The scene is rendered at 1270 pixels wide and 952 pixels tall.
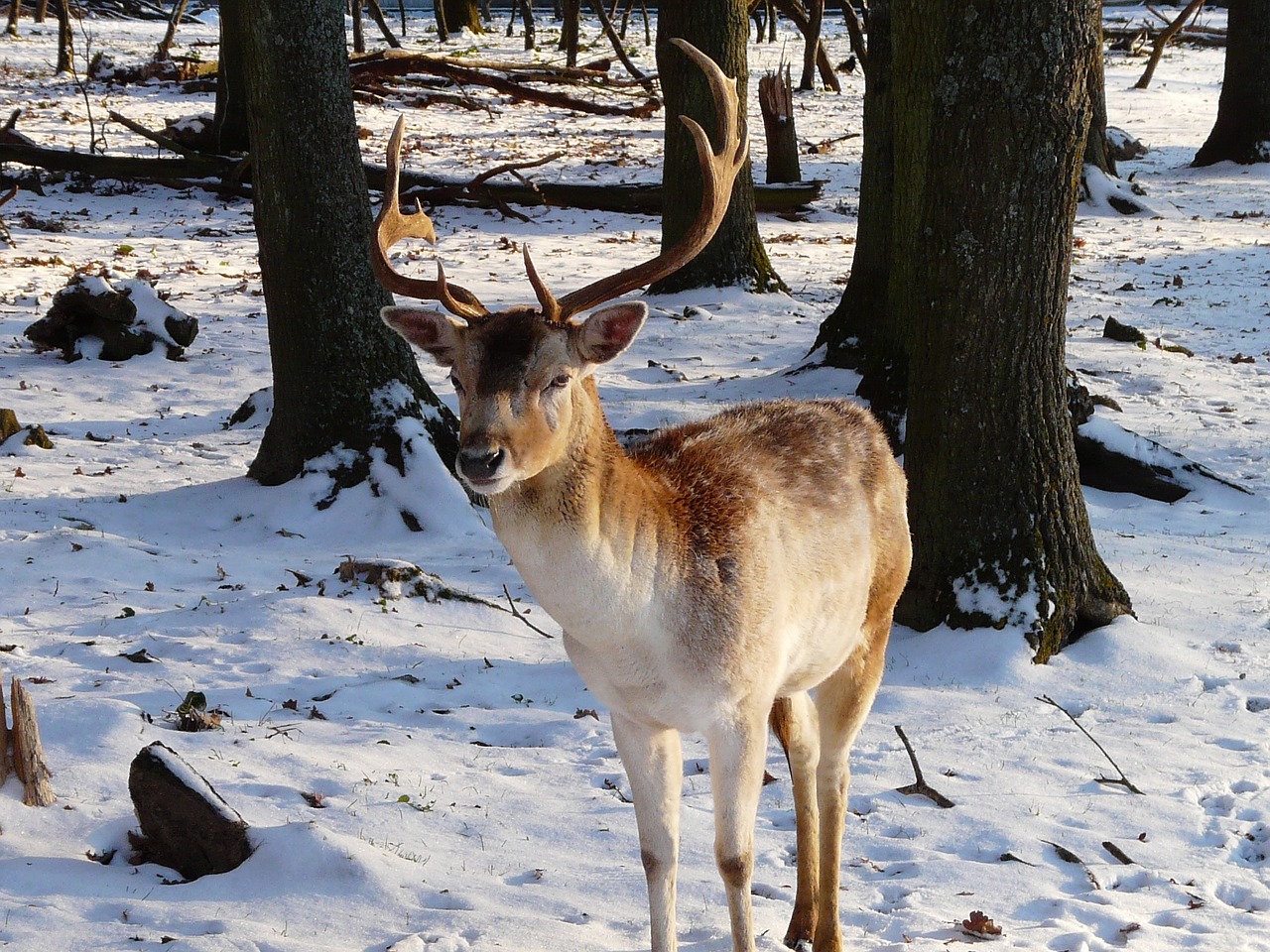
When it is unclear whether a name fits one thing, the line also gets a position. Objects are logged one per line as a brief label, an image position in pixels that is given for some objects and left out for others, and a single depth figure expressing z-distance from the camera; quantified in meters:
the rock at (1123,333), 12.85
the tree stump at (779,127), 18.09
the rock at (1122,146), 22.59
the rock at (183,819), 4.66
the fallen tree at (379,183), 16.89
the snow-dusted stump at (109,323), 11.38
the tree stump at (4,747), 4.79
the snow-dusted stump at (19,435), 9.28
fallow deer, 3.79
